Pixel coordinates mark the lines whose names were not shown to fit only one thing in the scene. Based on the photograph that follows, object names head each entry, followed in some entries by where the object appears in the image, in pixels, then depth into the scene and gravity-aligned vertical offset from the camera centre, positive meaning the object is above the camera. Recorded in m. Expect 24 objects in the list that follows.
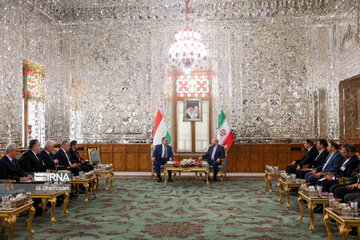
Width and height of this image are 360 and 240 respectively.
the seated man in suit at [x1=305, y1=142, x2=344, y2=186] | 6.29 -0.60
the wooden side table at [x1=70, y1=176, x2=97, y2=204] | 6.45 -0.93
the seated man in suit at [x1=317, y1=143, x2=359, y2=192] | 5.71 -0.59
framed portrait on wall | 12.05 +0.86
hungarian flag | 10.60 +0.16
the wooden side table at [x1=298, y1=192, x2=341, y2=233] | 4.61 -0.97
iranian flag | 10.45 -0.02
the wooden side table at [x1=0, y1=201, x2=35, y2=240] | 3.97 -1.00
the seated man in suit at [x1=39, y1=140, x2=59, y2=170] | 6.83 -0.44
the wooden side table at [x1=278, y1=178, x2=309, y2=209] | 5.96 -0.94
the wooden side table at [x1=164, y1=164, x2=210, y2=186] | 8.51 -0.91
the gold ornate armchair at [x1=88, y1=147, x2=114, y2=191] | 7.86 -0.76
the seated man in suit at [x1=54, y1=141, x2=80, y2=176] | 7.58 -0.55
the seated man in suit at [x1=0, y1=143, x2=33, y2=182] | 5.47 -0.54
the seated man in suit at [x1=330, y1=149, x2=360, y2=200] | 5.00 -0.84
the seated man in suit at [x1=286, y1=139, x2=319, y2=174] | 7.77 -0.51
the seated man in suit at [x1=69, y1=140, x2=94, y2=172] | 8.22 -0.61
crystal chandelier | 8.88 +2.33
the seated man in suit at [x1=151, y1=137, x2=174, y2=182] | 9.53 -0.56
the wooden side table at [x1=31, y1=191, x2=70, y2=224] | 5.01 -0.94
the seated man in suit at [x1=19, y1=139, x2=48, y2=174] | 6.27 -0.48
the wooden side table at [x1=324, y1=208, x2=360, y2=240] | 3.61 -0.99
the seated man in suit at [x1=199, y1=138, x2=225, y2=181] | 9.13 -0.61
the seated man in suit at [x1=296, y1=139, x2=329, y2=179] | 7.28 -0.56
